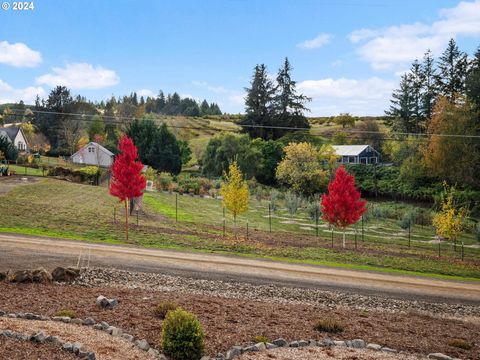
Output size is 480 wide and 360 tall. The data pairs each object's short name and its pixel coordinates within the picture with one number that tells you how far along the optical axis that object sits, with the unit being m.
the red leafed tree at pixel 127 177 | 28.86
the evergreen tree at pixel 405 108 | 93.06
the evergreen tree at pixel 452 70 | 85.44
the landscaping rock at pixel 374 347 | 12.88
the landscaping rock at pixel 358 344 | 13.00
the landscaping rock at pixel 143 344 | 11.48
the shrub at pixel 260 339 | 12.62
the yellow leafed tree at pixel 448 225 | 34.34
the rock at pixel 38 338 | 10.79
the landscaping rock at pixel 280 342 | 12.57
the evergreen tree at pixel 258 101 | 97.75
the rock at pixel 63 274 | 18.23
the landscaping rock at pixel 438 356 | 12.70
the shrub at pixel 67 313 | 13.32
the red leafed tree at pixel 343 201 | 31.44
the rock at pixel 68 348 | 10.56
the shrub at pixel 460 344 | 13.87
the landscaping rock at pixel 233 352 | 11.33
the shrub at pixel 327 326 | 14.09
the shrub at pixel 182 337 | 11.09
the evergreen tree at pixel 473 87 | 64.39
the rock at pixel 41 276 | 17.64
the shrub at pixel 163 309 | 14.09
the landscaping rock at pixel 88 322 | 12.82
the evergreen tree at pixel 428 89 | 90.55
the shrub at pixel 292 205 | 45.09
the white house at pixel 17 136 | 84.82
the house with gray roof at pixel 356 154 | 83.81
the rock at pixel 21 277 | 17.31
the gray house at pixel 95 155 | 71.06
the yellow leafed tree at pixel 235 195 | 34.34
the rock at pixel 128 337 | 11.95
